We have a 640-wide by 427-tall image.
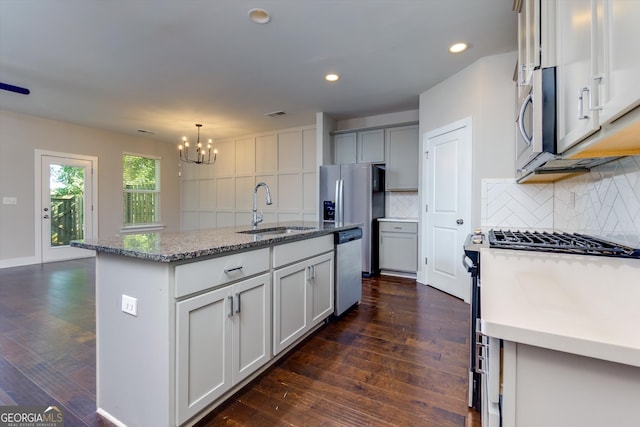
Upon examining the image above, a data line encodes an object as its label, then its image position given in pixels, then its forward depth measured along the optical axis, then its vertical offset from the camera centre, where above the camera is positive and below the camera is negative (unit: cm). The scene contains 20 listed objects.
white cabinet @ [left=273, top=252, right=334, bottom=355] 203 -67
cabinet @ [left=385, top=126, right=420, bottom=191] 466 +85
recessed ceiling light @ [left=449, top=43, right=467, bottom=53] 294 +165
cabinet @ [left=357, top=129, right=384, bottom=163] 492 +110
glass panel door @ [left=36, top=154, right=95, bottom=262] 546 +14
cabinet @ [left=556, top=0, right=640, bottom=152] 63 +38
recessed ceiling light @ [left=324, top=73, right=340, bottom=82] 361 +166
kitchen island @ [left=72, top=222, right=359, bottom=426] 134 -56
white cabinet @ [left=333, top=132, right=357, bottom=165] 517 +113
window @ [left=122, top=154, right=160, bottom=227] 671 +52
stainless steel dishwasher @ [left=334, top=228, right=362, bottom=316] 284 -58
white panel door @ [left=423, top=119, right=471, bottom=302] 344 +9
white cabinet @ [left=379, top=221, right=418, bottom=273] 447 -52
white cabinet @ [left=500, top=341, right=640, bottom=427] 58 -37
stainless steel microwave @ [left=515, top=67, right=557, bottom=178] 106 +37
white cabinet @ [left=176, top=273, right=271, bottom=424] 138 -68
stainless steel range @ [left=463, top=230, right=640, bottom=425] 105 -17
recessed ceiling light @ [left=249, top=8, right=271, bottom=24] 238 +161
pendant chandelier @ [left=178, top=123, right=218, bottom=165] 715 +139
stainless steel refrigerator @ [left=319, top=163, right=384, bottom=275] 459 +23
